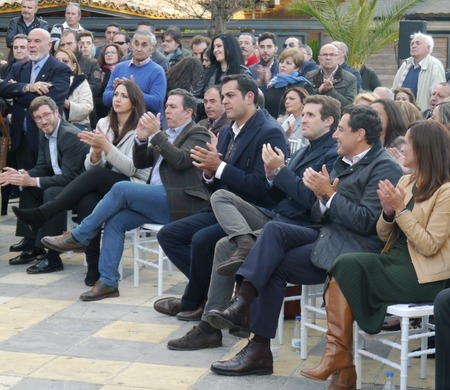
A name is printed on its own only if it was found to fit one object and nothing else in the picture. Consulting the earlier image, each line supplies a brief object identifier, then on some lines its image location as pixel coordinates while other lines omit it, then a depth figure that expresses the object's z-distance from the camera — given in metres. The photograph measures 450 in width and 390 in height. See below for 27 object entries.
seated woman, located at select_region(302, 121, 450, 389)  5.54
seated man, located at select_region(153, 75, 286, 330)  6.99
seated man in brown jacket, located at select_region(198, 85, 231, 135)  8.30
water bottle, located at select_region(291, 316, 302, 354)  6.59
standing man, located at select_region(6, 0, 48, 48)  13.59
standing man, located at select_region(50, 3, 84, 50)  13.56
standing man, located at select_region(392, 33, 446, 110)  10.77
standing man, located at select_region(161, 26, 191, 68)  12.36
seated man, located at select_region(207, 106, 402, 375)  5.98
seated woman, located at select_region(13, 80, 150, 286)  8.25
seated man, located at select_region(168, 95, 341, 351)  6.45
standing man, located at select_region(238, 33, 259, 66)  12.05
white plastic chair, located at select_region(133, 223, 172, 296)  7.94
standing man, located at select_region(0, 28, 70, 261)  9.91
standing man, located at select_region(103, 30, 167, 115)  9.83
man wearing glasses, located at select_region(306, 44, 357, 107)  10.60
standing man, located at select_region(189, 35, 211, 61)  12.01
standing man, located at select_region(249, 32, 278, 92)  11.41
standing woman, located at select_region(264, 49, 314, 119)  10.33
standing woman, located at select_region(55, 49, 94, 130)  10.13
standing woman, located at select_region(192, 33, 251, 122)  10.24
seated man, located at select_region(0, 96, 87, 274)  8.70
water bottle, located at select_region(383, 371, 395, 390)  5.66
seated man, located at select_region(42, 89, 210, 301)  7.77
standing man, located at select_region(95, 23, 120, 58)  13.27
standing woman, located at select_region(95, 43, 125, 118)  11.39
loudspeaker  13.70
